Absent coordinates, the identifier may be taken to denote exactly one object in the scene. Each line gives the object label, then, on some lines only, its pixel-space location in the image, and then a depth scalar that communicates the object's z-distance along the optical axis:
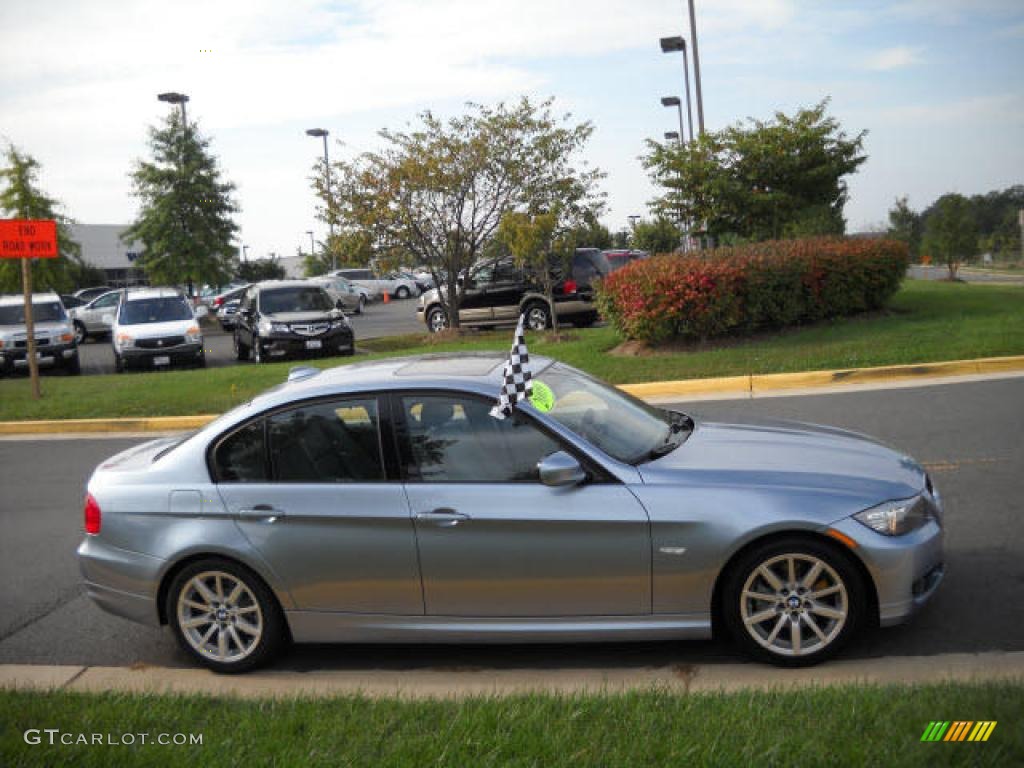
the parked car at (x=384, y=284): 50.84
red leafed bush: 15.68
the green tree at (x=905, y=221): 54.50
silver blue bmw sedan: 4.88
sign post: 15.25
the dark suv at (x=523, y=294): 23.17
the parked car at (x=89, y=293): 46.69
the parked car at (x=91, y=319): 33.94
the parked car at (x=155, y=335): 22.56
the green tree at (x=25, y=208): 35.84
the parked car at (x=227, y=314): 36.22
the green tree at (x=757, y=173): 21.55
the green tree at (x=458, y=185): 22.48
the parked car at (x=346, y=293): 41.75
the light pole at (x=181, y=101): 36.91
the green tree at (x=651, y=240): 45.69
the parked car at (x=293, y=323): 21.84
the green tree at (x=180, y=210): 36.59
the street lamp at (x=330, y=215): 23.44
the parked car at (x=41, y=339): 23.61
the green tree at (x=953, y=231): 37.97
